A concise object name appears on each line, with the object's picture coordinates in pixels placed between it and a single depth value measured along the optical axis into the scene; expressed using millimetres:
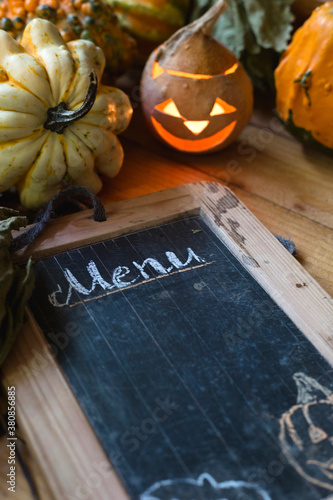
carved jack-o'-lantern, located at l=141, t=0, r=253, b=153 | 1061
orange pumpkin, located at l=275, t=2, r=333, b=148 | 1080
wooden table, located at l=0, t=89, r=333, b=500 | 1010
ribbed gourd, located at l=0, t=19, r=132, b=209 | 871
